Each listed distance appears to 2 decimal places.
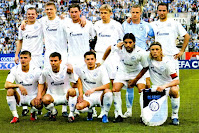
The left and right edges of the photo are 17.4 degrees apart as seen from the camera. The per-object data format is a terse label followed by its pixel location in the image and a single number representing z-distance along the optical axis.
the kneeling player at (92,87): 11.50
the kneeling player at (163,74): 11.04
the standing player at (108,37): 13.18
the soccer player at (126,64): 11.55
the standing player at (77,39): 12.85
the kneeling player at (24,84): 11.75
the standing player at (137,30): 12.68
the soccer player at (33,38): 13.52
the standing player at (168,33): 12.81
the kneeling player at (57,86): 11.58
